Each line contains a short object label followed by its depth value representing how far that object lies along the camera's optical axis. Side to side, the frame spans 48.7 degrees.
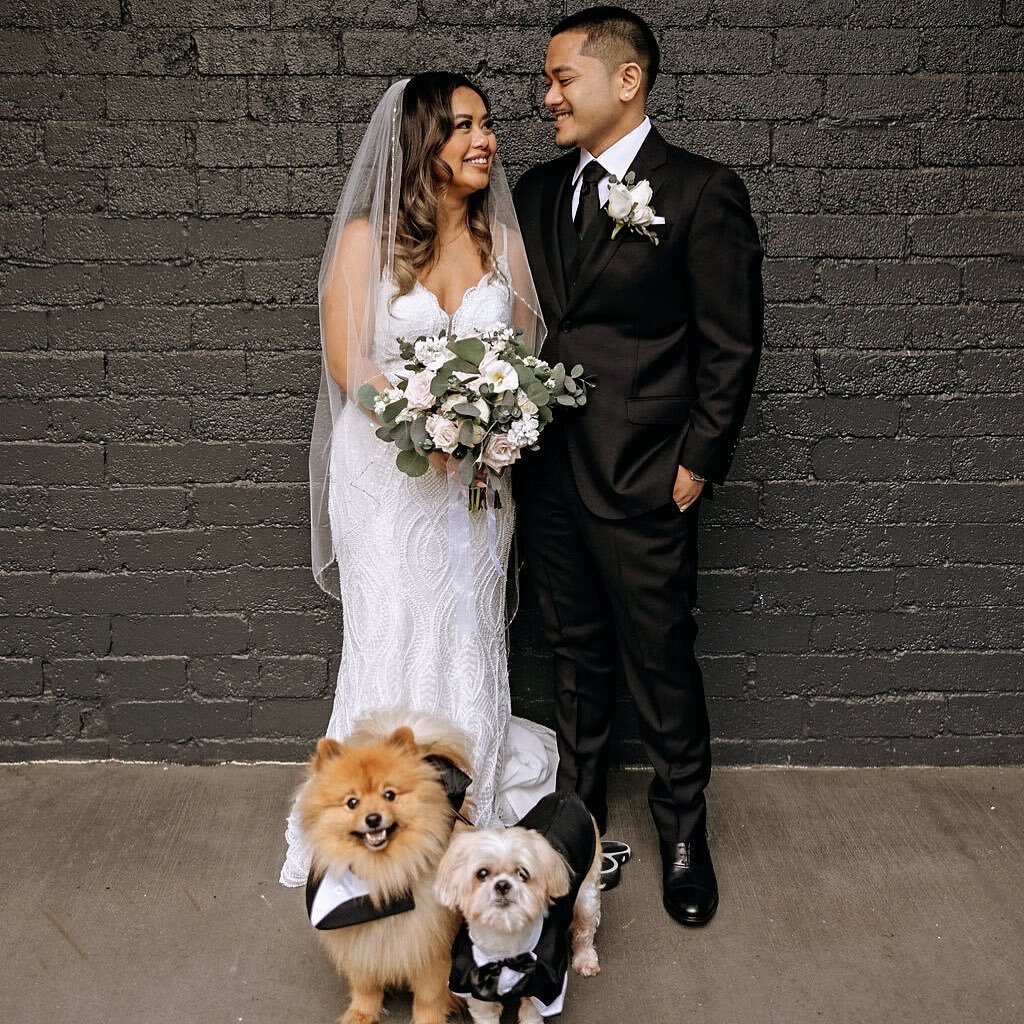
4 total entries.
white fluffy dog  2.43
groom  2.99
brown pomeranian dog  2.56
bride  3.08
